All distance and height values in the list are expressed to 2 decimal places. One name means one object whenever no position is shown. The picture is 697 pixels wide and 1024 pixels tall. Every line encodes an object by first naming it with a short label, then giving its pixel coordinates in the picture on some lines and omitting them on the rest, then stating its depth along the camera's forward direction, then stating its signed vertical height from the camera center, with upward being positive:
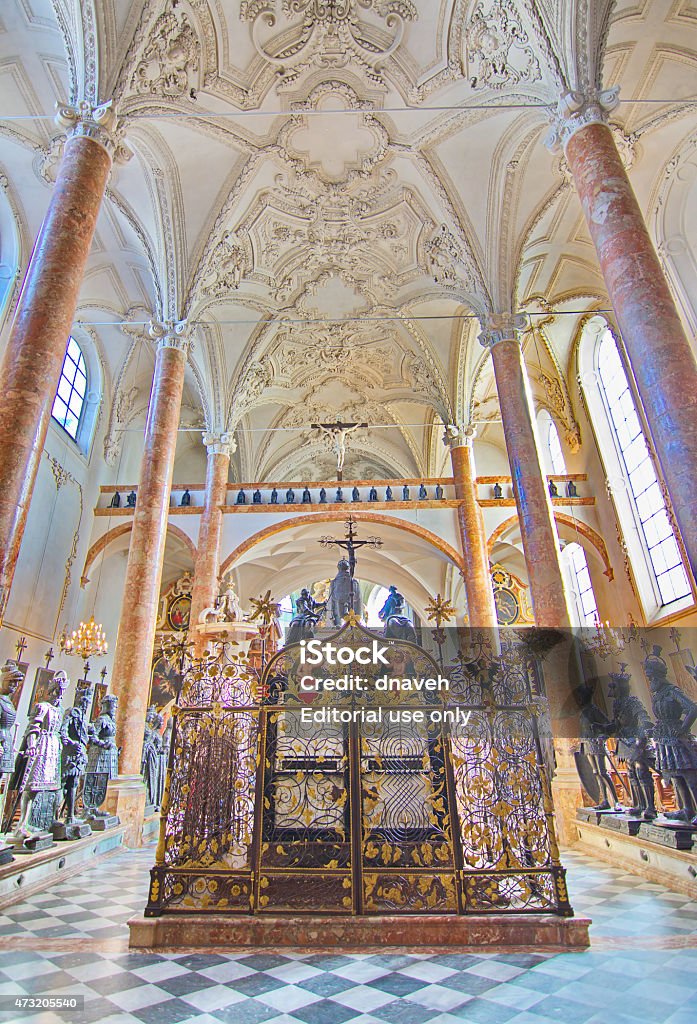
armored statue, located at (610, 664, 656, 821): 6.18 +0.26
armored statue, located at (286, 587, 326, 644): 7.31 +2.01
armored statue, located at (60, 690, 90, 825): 6.56 +0.37
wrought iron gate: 3.68 -0.14
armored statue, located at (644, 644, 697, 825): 5.48 +0.27
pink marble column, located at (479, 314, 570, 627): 8.19 +4.34
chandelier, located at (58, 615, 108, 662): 11.02 +2.58
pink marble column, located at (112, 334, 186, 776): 8.02 +3.17
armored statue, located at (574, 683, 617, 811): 7.32 +0.38
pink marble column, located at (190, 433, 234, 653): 13.16 +5.78
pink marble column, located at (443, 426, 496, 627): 13.01 +5.35
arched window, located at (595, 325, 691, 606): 11.37 +5.69
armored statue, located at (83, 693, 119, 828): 7.27 +0.32
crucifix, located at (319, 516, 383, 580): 7.93 +3.09
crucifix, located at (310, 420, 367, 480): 15.84 +9.03
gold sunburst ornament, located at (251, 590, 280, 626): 8.05 +2.25
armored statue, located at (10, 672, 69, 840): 5.94 +0.32
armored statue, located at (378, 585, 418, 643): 6.50 +1.97
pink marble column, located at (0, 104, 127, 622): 4.96 +4.27
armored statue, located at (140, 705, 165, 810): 9.43 +0.36
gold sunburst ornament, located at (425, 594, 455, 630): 7.28 +1.98
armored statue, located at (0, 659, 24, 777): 5.39 +0.62
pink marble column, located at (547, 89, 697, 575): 4.90 +4.19
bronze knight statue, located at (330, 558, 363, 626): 9.95 +3.01
